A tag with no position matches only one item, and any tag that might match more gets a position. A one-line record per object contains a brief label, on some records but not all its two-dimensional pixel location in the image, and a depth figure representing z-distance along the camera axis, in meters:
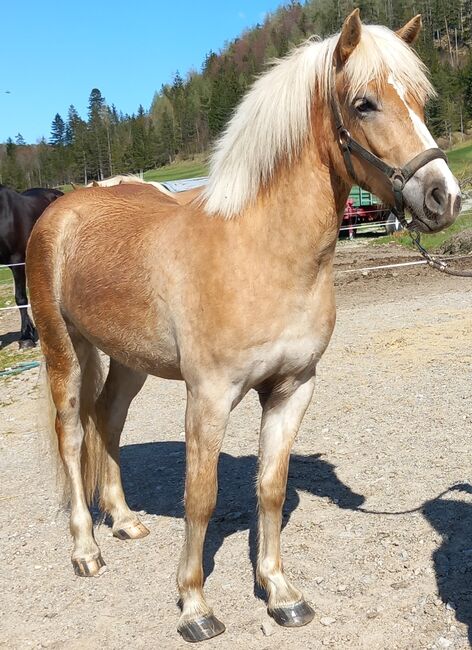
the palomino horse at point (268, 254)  2.33
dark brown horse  9.52
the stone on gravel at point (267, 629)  2.77
